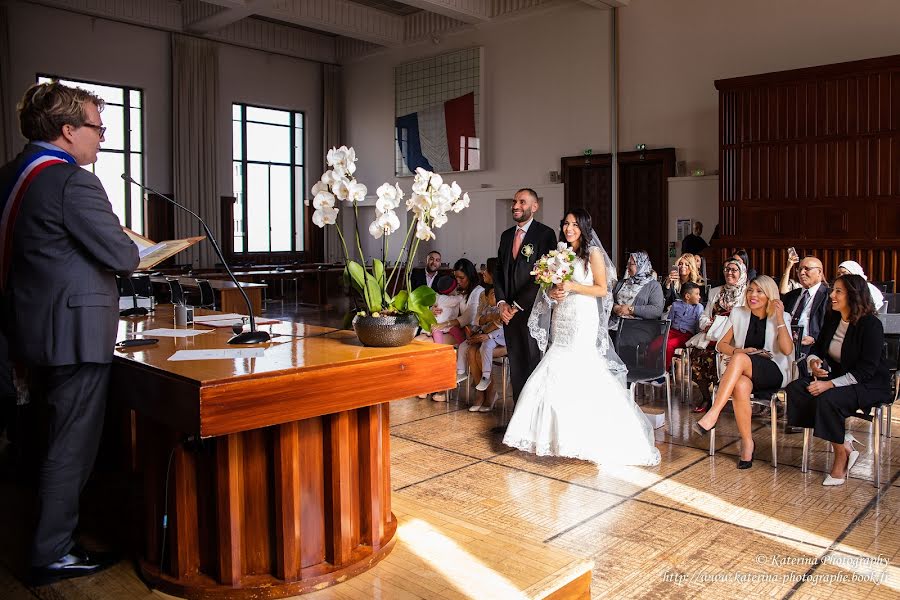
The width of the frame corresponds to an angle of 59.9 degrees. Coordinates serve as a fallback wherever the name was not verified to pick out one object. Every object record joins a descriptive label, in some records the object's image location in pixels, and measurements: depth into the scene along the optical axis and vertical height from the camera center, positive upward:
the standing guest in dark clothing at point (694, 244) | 11.35 +0.40
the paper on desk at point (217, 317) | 4.01 -0.22
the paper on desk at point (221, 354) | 2.67 -0.27
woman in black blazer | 4.29 -0.61
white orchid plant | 2.82 +0.24
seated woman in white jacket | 4.74 -0.51
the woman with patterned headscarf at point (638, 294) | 6.53 -0.19
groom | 5.36 -0.05
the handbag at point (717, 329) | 5.55 -0.41
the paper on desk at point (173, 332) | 3.35 -0.24
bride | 4.68 -0.69
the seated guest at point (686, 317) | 6.48 -0.38
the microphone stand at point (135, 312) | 4.23 -0.19
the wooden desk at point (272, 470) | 2.40 -0.64
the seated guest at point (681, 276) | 7.05 -0.04
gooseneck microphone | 2.98 -0.24
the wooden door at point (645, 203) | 12.43 +1.14
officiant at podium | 2.52 -0.05
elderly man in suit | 5.90 -0.23
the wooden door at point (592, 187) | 13.21 +1.46
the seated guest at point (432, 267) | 8.59 +0.08
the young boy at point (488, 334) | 6.19 -0.49
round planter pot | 2.82 -0.20
